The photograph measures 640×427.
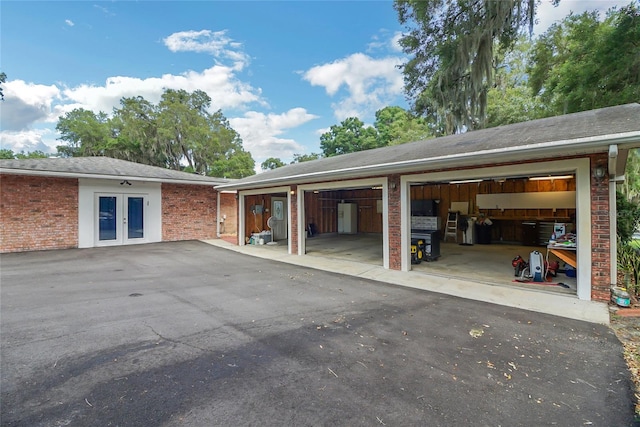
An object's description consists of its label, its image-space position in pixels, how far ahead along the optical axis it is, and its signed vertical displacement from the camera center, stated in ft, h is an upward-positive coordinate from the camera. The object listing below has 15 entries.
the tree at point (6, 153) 87.07 +19.16
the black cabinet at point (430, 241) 27.07 -2.54
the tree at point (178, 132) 84.48 +24.60
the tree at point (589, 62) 27.63 +16.35
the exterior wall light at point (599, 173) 14.96 +2.08
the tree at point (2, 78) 31.32 +14.80
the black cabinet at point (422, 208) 38.58 +0.86
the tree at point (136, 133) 82.43 +23.74
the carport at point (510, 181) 15.06 +2.85
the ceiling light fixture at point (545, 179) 35.48 +4.40
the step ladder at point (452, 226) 41.57 -1.70
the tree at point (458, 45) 30.89 +20.04
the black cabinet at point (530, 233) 36.60 -2.46
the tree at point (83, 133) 84.07 +24.14
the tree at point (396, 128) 79.15 +26.06
